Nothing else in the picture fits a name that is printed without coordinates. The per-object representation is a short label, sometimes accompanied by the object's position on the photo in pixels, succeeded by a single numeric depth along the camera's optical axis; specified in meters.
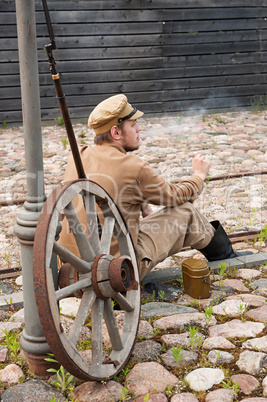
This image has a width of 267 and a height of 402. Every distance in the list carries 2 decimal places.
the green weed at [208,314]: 3.38
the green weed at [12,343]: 3.05
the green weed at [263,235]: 4.84
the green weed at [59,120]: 11.04
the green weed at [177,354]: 2.89
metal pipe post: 2.50
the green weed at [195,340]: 3.09
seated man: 3.44
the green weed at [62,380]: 2.66
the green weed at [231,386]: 2.65
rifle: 2.43
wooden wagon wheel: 2.34
